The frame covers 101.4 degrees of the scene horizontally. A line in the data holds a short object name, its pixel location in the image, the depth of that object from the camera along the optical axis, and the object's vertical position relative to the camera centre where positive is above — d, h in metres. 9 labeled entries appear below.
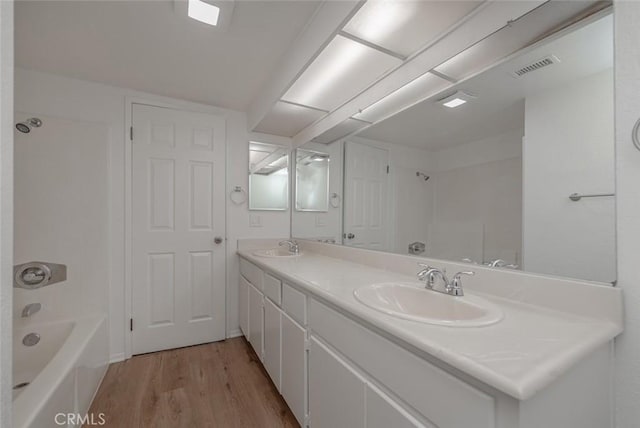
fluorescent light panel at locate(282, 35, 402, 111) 1.38 +0.86
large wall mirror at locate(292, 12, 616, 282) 0.79 +0.20
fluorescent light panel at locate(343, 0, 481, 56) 1.09 +0.86
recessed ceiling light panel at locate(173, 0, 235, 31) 1.29 +1.04
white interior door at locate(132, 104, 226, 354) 2.19 -0.13
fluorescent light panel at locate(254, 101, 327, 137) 2.07 +0.83
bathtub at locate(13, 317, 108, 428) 1.03 -0.81
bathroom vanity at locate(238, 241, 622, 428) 0.52 -0.36
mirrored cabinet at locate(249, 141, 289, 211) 2.61 +0.38
